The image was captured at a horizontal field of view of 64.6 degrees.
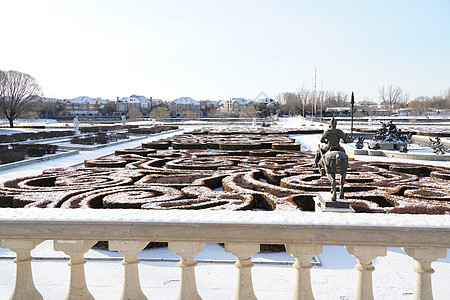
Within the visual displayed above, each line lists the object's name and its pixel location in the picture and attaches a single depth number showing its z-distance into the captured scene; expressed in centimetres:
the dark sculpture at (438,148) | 1605
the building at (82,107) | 10994
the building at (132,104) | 11044
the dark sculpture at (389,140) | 1772
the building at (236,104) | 11845
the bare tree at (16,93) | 4744
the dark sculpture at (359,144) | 1844
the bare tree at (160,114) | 7125
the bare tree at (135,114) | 7447
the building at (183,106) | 11338
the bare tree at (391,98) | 12031
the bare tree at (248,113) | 7951
